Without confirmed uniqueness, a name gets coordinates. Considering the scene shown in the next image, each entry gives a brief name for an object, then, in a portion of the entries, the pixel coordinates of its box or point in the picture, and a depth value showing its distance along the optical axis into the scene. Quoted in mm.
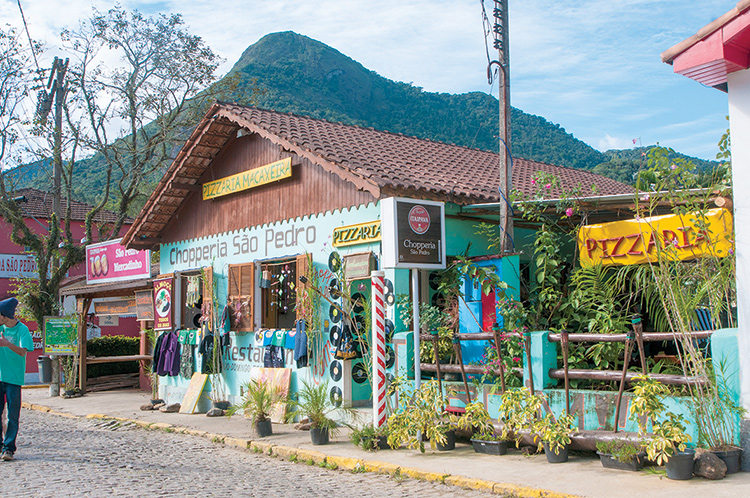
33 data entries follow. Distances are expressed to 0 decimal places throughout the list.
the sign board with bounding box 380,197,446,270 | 7984
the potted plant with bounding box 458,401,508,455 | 7613
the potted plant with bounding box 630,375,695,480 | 6016
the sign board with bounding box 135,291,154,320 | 15898
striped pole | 8547
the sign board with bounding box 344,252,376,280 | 9906
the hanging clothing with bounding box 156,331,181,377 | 14078
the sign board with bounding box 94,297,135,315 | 17578
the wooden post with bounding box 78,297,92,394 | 17141
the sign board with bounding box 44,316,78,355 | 16734
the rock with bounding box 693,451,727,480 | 5938
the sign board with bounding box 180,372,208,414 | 13031
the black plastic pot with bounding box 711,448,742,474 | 6071
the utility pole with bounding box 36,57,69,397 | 20828
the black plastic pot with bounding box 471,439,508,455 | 7594
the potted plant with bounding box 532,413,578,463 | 6898
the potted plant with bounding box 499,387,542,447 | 7223
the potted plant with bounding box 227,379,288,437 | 9617
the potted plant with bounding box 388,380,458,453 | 7875
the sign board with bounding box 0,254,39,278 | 24781
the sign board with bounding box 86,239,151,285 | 16125
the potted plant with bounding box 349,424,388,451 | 8258
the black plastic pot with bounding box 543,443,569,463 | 7008
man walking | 8320
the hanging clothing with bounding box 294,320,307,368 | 10859
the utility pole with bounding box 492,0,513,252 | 8773
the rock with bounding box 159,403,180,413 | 13367
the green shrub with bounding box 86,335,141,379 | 20094
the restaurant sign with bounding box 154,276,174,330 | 14273
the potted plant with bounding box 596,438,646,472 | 6438
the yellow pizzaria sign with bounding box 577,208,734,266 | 7086
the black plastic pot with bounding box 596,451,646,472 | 6453
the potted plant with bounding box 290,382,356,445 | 8773
